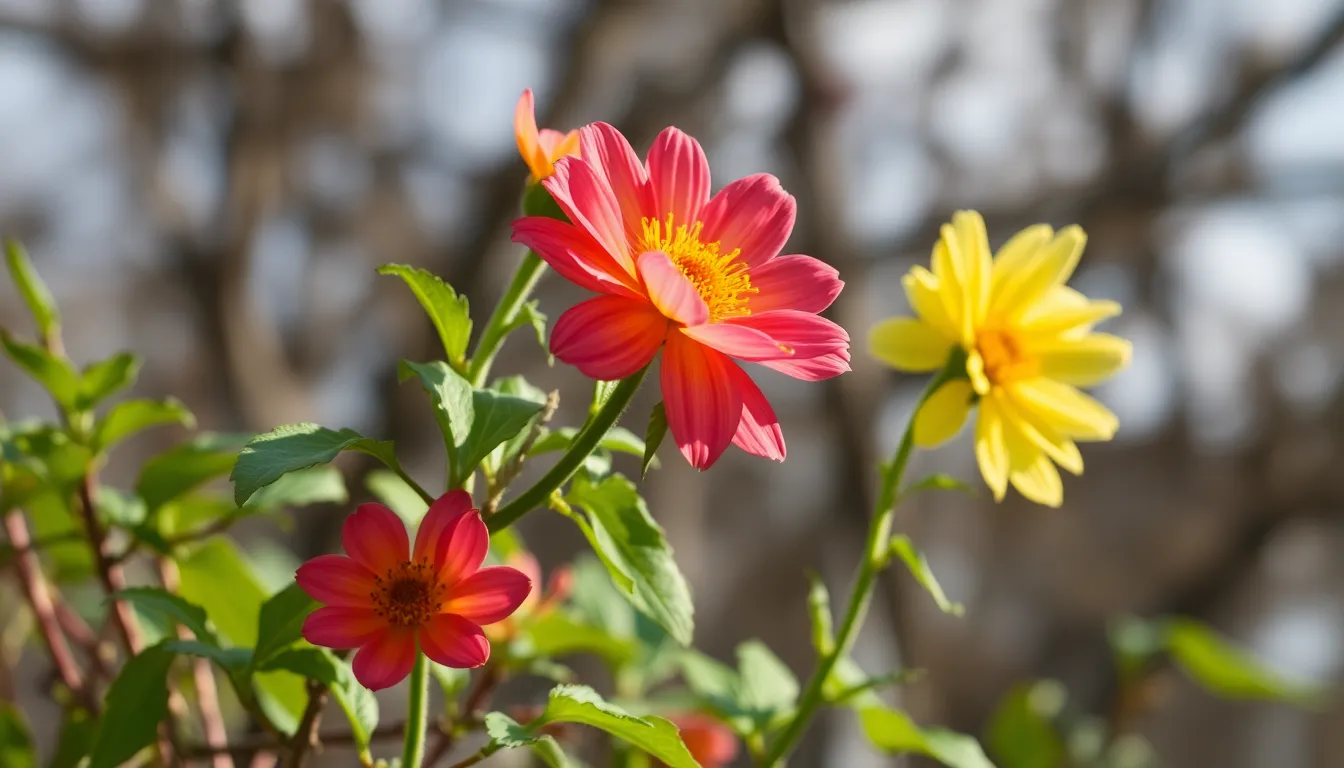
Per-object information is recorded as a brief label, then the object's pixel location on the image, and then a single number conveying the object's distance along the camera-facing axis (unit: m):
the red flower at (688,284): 0.99
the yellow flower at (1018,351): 1.08
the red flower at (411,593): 1.00
